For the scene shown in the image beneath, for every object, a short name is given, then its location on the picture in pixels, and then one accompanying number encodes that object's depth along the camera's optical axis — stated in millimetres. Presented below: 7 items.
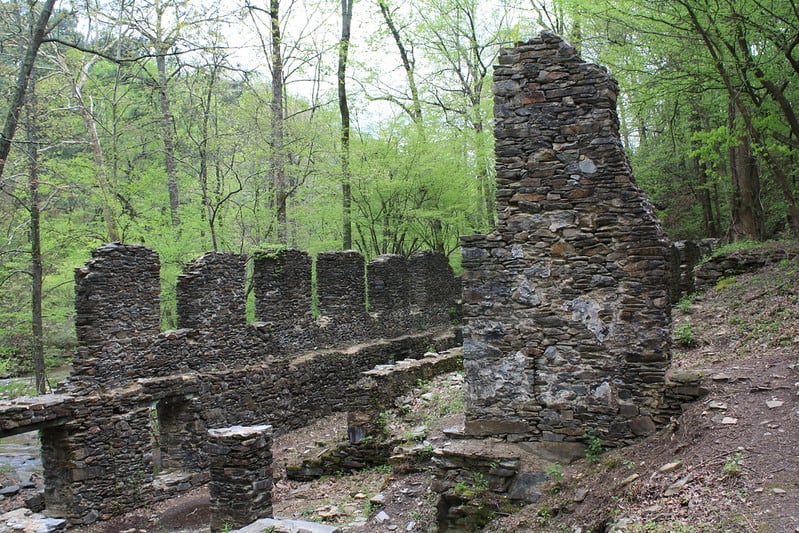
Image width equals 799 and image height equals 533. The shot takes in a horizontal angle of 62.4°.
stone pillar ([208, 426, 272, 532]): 9602
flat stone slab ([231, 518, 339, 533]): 7738
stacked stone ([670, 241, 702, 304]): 15567
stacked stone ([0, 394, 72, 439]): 9914
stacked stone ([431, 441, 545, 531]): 6754
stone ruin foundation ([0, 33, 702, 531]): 6906
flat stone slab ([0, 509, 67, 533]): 9195
